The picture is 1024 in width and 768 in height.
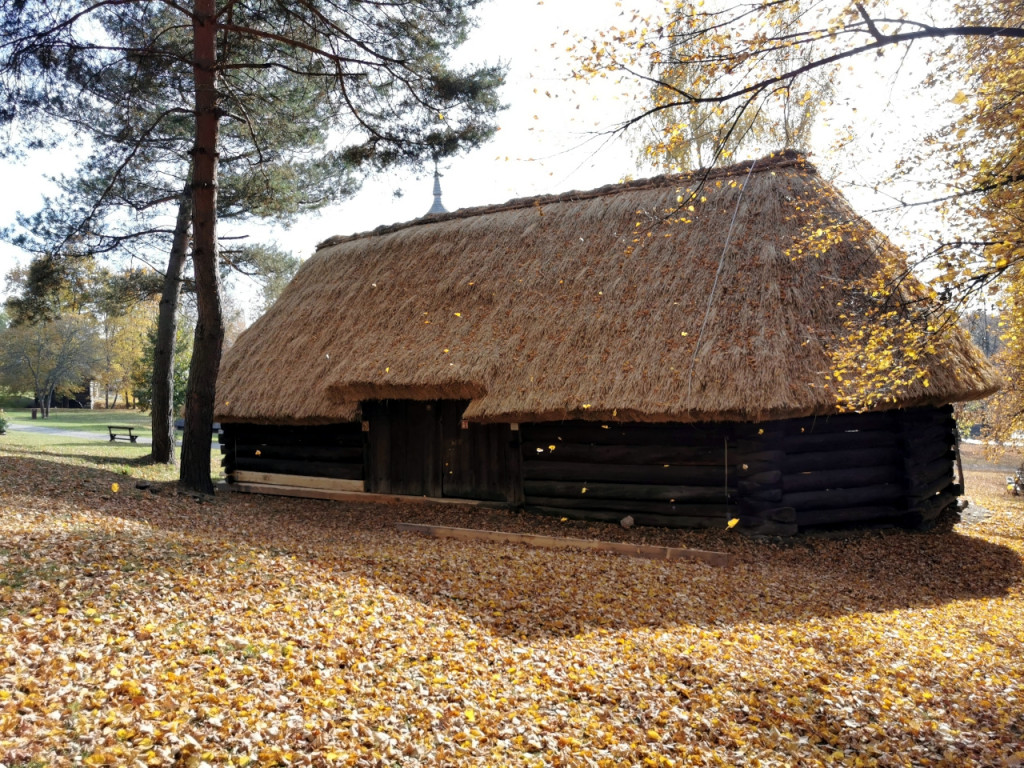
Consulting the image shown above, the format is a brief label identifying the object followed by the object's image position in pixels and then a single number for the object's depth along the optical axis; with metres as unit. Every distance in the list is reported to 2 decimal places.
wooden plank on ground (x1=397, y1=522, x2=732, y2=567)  8.74
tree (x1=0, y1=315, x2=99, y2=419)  41.06
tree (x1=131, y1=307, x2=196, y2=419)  31.87
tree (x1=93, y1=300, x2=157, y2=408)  44.44
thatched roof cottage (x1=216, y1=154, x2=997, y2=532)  9.55
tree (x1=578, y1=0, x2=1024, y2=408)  5.47
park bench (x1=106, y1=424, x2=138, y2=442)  24.52
